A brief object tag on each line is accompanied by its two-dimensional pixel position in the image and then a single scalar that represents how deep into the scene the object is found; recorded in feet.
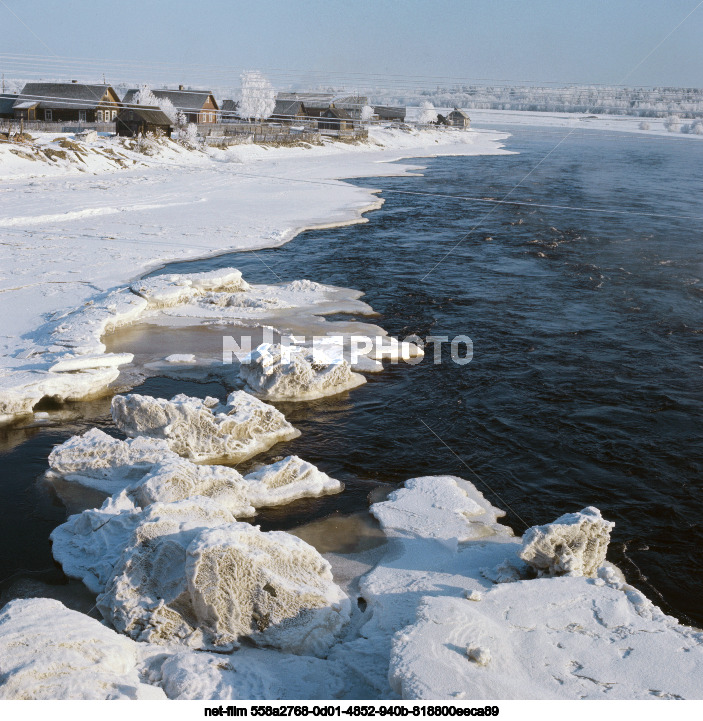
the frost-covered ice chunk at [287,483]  25.59
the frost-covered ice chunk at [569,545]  19.95
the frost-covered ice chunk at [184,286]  44.88
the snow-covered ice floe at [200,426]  28.40
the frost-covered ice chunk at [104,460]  26.16
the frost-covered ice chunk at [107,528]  20.45
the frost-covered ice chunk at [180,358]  37.28
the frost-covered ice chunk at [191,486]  23.50
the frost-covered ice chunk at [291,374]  33.83
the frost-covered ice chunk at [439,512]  23.66
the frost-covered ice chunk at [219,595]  17.90
